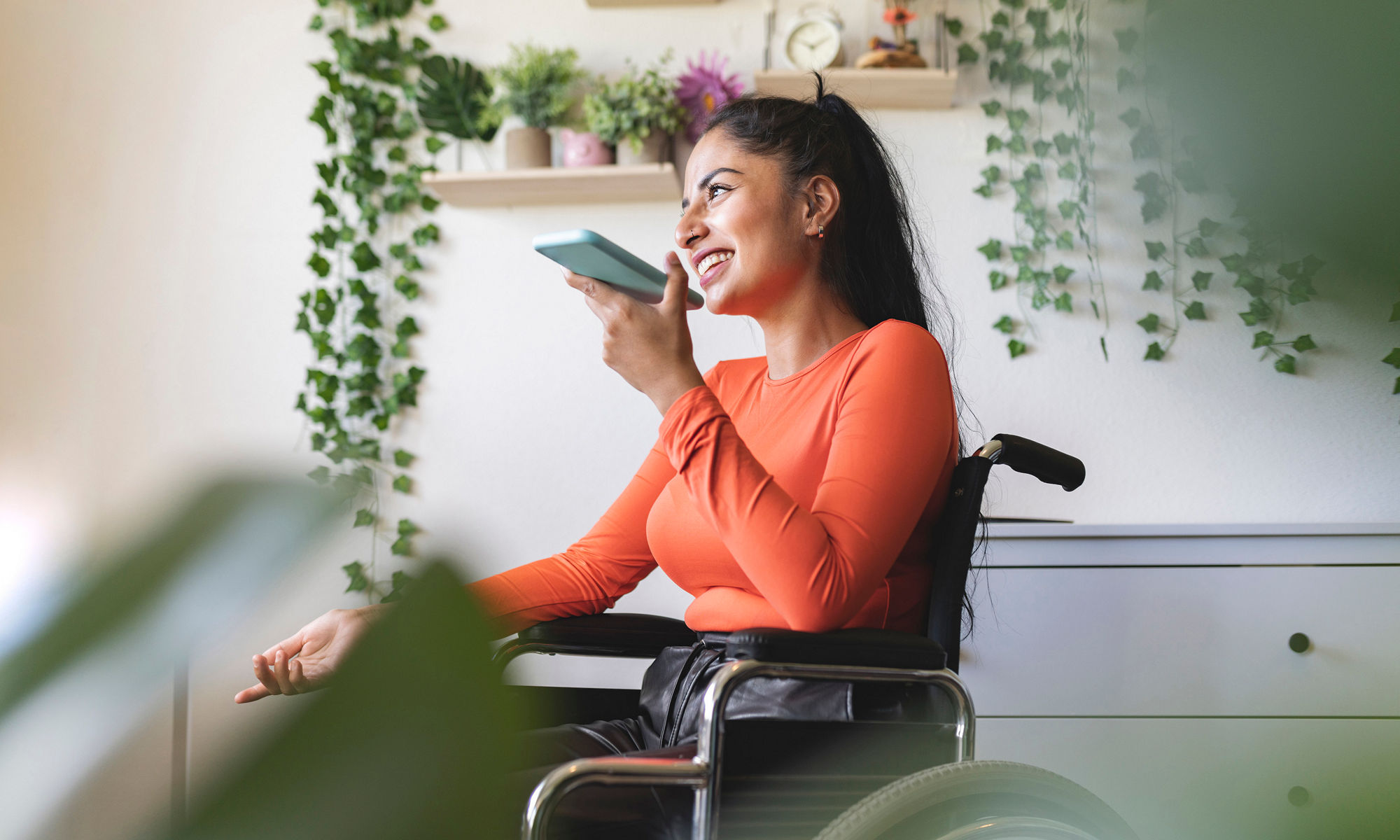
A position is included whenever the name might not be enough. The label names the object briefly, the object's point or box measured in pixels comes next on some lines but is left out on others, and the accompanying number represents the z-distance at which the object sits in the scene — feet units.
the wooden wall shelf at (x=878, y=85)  7.18
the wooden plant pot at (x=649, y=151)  7.48
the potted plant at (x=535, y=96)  7.55
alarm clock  7.45
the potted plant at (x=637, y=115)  7.44
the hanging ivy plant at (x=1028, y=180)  7.39
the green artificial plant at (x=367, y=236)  7.95
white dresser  5.45
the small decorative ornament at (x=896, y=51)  7.24
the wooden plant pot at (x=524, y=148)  7.55
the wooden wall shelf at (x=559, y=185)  7.43
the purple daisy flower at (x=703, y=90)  7.53
